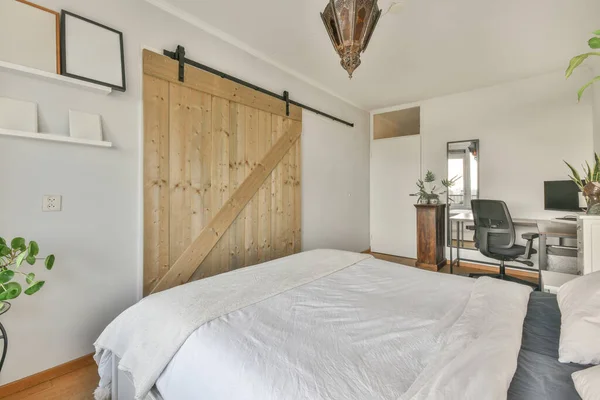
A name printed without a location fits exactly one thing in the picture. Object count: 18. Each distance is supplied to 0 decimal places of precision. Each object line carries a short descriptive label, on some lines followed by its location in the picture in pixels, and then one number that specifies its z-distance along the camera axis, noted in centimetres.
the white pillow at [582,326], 82
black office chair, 306
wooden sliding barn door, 215
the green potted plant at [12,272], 117
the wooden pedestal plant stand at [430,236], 399
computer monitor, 305
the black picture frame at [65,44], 170
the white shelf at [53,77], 153
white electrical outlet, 169
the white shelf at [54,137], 153
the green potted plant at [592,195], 189
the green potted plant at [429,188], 412
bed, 79
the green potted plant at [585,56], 85
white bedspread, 109
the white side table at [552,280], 183
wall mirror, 402
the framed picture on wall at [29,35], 155
